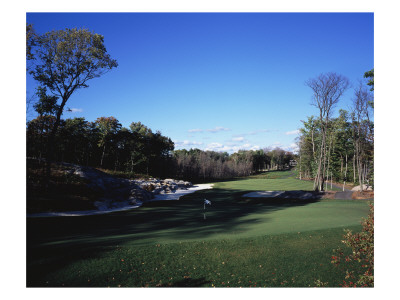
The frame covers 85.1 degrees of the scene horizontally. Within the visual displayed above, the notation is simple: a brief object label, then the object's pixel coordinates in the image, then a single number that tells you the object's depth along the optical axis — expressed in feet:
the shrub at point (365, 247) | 12.09
